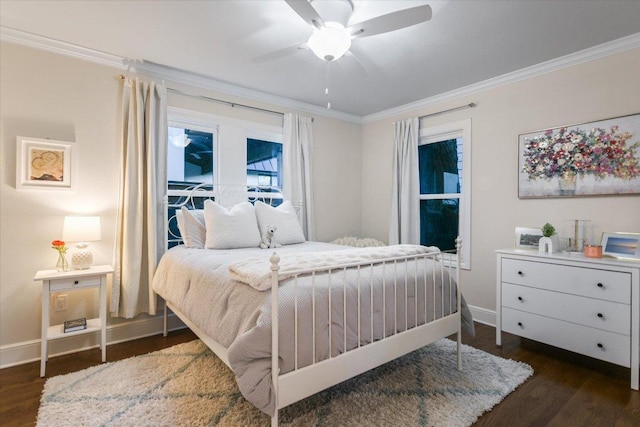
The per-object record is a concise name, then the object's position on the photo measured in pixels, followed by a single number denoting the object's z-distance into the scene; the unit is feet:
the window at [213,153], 10.72
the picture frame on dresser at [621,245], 7.70
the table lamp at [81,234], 8.07
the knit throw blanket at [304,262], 5.11
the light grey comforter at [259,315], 4.60
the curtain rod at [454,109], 11.29
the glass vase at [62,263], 8.23
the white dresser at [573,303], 7.10
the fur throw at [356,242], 12.30
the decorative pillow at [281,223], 10.51
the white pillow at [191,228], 9.51
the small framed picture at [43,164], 8.09
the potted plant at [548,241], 8.82
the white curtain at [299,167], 12.75
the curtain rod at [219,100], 10.33
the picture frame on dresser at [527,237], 9.37
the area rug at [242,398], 5.78
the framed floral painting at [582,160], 8.16
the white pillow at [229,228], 9.30
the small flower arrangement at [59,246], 8.02
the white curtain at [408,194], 12.92
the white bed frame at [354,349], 4.65
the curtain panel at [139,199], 9.27
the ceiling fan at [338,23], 5.74
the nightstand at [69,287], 7.55
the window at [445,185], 11.58
